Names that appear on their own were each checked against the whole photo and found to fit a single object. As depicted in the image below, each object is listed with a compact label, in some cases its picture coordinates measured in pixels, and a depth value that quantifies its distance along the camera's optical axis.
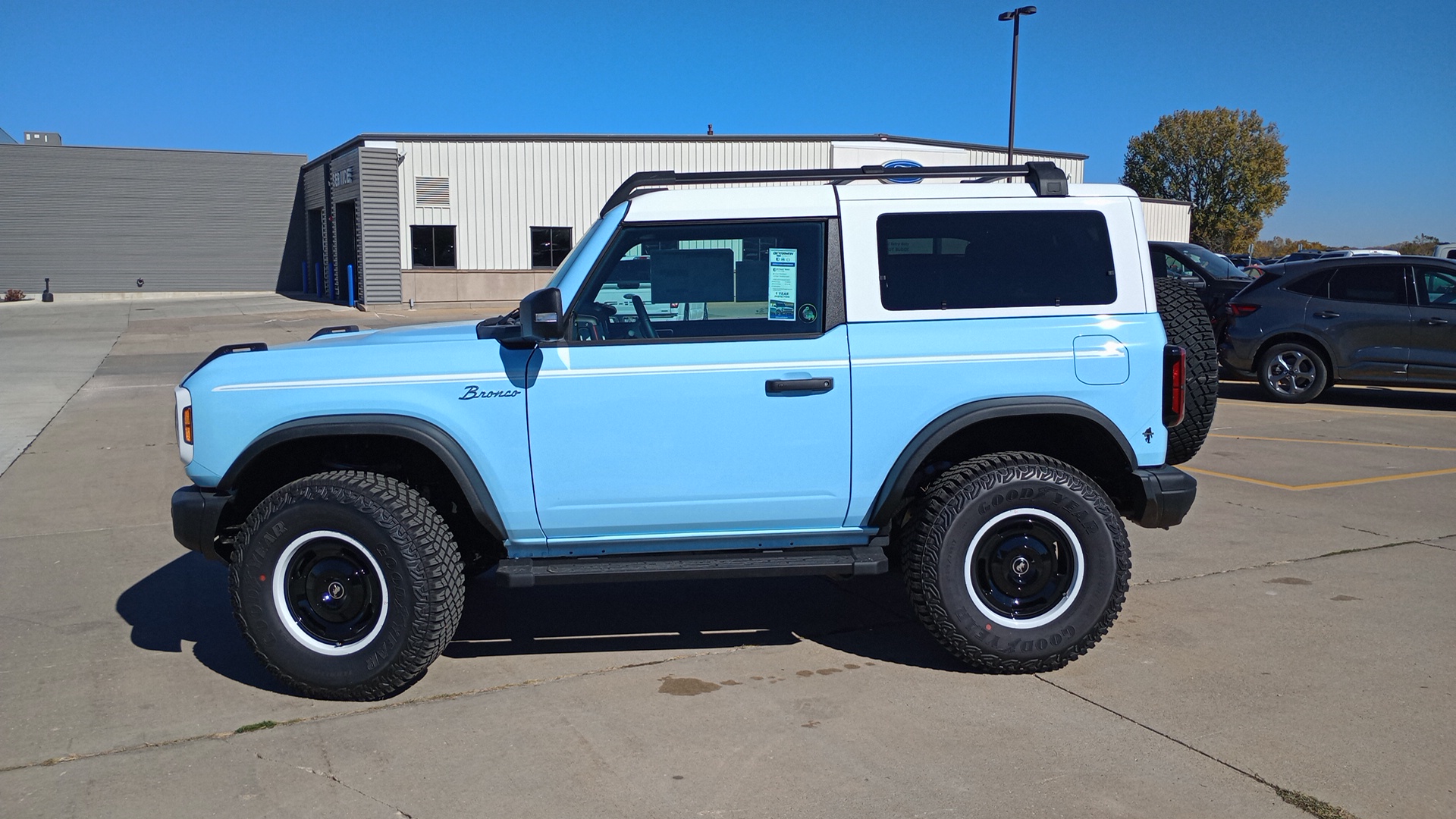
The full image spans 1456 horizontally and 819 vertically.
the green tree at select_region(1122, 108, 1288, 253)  70.81
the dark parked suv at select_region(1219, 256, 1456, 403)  11.77
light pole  30.22
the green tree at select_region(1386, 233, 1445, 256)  60.24
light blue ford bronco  4.34
